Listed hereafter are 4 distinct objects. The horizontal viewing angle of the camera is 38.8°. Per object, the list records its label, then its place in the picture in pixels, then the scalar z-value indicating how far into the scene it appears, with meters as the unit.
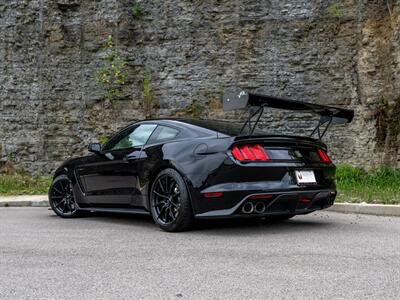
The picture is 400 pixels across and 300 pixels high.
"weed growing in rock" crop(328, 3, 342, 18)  14.73
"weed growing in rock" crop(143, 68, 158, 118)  15.58
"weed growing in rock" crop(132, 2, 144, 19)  16.02
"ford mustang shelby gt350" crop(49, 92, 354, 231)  6.17
